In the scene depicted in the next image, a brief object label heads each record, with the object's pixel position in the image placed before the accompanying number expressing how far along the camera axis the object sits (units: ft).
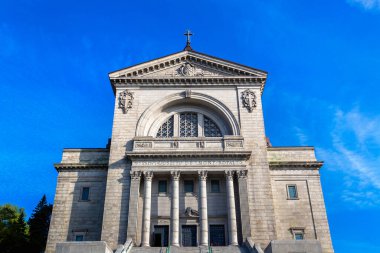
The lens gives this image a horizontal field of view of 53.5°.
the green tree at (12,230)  134.21
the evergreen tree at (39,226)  144.15
